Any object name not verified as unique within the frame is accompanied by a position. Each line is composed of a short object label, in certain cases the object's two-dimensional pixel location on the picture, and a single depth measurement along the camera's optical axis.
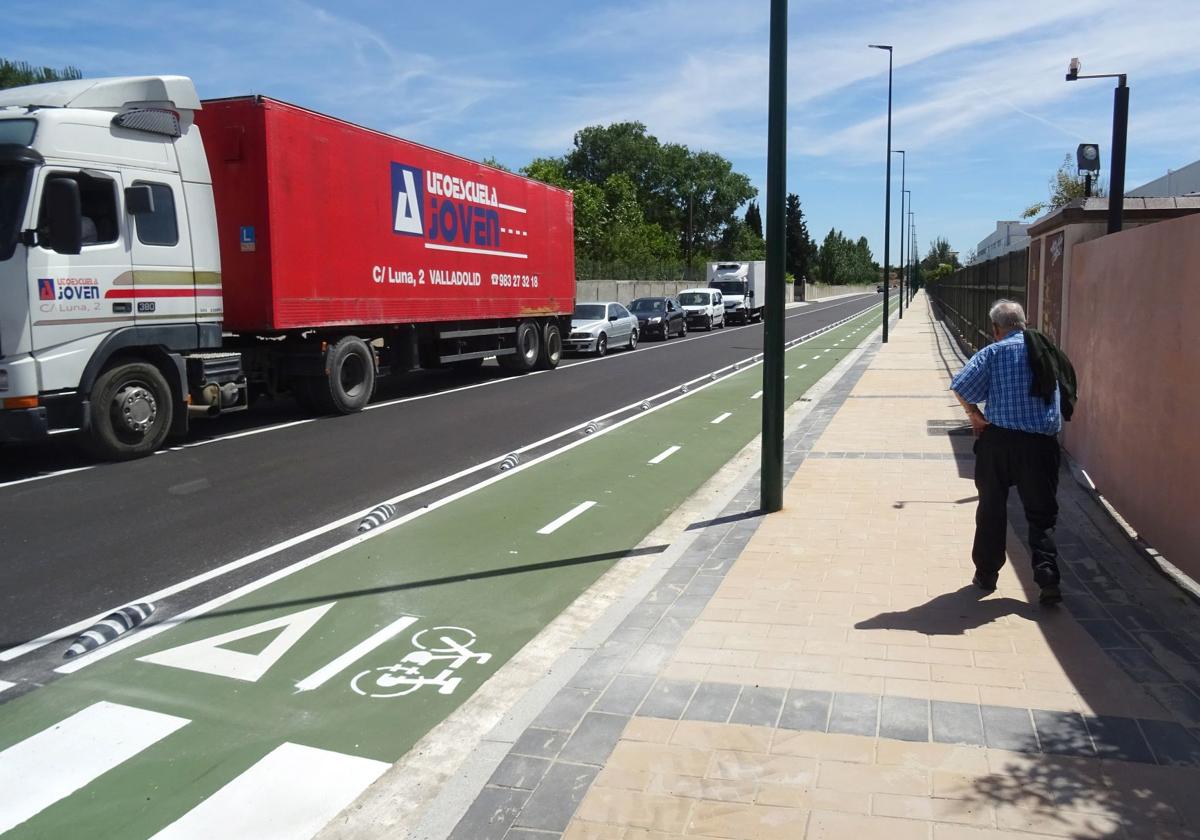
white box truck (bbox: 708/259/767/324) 47.38
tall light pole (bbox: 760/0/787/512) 7.47
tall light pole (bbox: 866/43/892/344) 34.81
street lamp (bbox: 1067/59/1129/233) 9.47
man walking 5.43
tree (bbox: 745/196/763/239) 130.38
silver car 26.33
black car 34.44
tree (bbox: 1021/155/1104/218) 31.75
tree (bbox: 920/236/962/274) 153.12
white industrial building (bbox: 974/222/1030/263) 71.43
